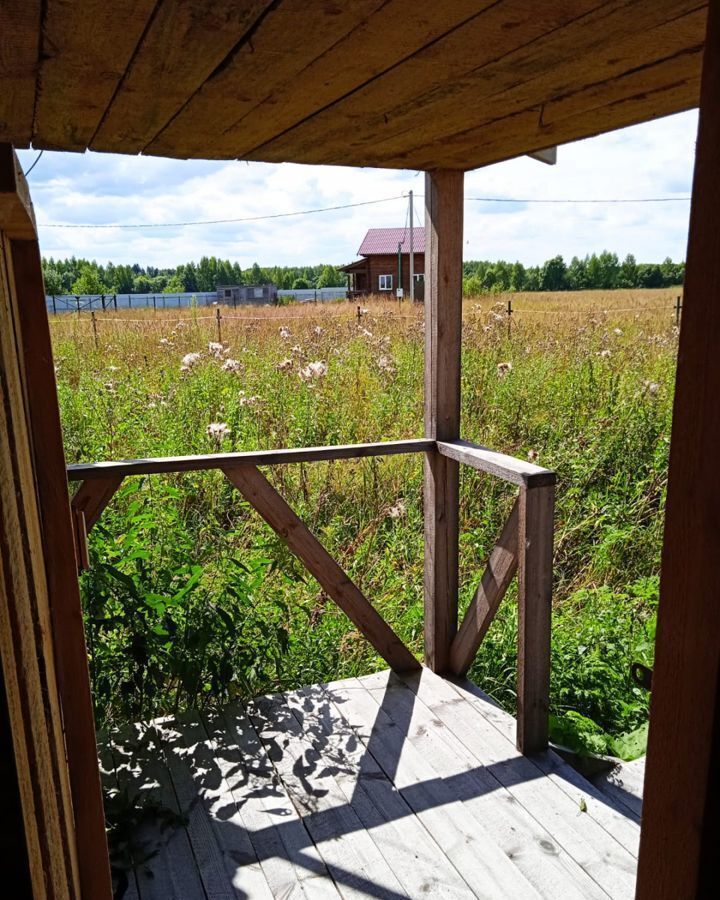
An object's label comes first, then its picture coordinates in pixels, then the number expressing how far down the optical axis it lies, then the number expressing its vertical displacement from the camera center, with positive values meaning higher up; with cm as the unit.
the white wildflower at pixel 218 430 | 351 -69
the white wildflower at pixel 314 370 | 441 -51
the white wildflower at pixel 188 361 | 465 -46
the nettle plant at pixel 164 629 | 243 -119
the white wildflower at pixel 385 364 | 540 -59
